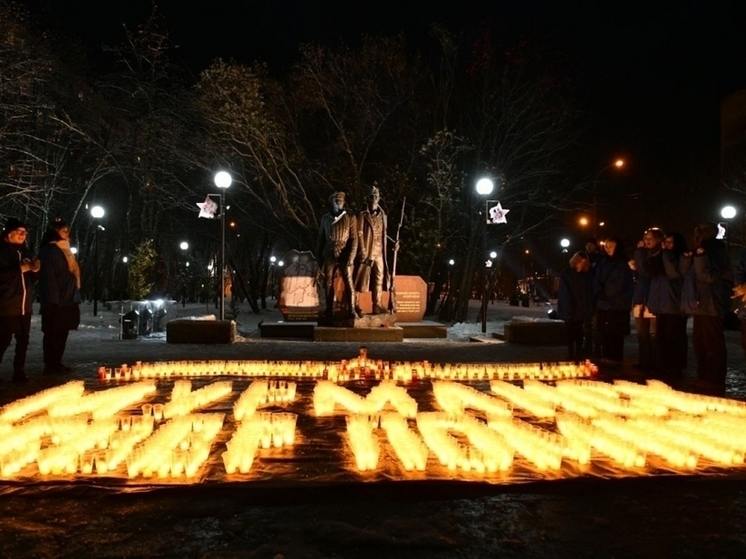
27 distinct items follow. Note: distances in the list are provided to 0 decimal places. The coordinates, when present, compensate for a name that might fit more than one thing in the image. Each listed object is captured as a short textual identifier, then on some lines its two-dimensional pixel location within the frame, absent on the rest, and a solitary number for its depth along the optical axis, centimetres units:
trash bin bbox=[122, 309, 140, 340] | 1523
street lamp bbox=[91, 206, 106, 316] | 2397
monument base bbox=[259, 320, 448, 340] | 1616
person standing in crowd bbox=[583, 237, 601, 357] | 1088
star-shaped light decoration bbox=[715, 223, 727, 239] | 2272
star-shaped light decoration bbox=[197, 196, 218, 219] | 1625
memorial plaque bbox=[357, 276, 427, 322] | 2033
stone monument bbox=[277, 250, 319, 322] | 2162
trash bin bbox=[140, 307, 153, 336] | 1628
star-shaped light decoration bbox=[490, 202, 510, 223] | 1827
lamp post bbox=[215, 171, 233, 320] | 1554
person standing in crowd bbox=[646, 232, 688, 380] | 886
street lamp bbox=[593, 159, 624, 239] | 2538
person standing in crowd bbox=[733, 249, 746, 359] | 752
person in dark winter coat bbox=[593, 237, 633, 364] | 987
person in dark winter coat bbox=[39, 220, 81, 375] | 864
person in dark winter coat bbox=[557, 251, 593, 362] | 1039
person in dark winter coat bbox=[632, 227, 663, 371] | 928
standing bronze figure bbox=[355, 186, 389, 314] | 1541
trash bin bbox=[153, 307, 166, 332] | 1775
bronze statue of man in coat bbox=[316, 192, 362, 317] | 1509
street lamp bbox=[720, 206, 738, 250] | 2114
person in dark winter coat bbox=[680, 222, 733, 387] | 812
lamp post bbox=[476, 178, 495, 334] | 1747
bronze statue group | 1513
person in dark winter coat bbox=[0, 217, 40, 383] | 792
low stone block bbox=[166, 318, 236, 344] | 1366
